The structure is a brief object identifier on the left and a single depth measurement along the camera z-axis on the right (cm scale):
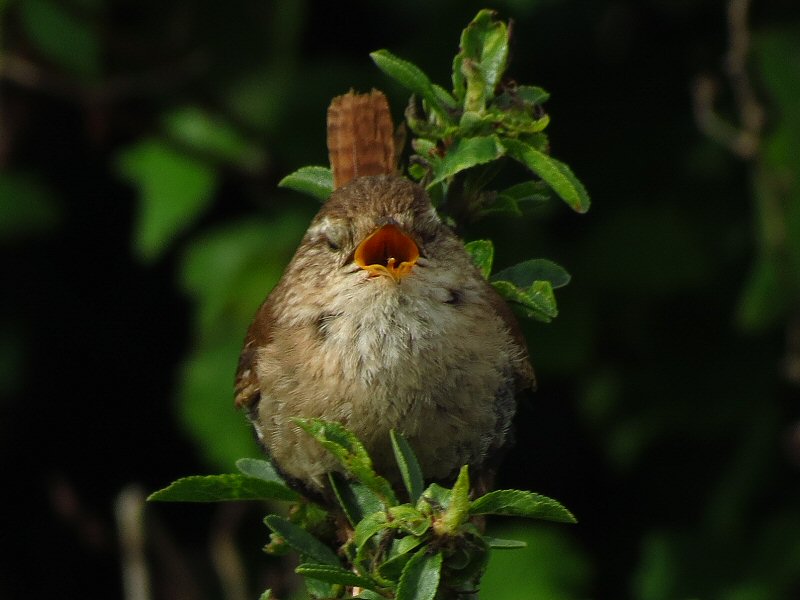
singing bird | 527
